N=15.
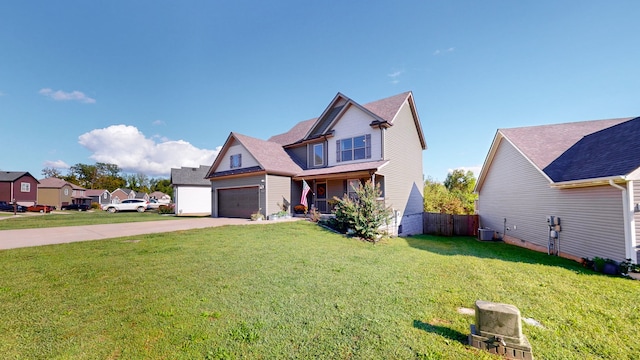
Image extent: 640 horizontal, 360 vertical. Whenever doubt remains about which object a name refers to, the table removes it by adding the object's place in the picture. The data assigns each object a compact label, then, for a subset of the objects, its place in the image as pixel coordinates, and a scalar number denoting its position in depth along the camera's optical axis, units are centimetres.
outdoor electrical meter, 988
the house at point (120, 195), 5720
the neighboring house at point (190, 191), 2689
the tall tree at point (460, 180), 3124
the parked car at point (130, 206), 3216
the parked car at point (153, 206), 3488
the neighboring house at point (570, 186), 736
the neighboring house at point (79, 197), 4966
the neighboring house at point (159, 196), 6681
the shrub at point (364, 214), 1143
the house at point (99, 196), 5497
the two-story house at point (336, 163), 1552
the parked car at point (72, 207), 4336
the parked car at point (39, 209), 3155
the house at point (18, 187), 3675
